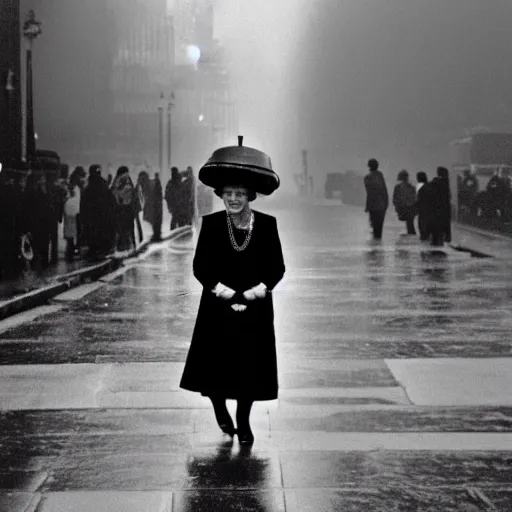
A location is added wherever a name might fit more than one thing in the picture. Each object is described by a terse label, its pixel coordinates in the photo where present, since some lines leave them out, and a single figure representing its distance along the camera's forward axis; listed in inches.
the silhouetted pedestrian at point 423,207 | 1143.0
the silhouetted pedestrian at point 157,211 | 1321.4
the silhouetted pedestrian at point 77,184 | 957.7
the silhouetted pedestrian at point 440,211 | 1120.8
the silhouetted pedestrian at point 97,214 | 941.2
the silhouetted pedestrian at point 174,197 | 1473.9
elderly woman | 270.1
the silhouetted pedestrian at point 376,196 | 1210.0
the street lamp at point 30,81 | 1046.4
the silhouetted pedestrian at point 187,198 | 1492.4
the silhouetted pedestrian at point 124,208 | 1048.2
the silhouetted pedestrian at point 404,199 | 1280.8
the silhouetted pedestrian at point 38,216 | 834.8
